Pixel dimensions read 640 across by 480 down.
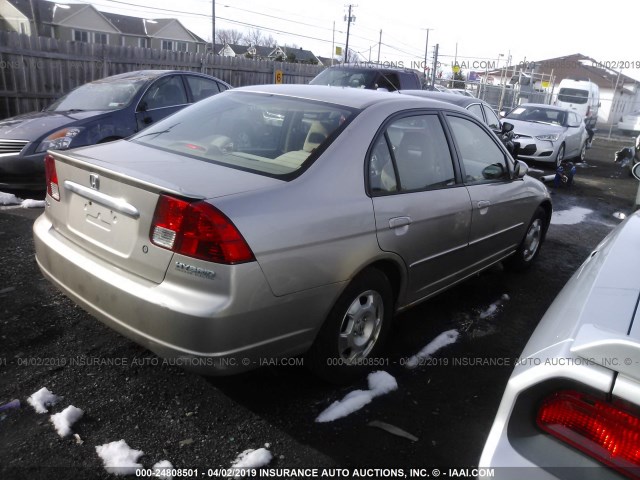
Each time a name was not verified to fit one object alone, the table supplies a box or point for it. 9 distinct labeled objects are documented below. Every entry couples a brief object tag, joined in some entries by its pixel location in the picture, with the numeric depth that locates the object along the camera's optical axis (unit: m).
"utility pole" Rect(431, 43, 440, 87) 22.96
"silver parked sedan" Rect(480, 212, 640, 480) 1.32
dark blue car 6.17
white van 25.05
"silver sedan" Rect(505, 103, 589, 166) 12.48
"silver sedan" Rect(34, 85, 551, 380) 2.26
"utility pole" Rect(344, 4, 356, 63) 51.19
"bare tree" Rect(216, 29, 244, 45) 79.65
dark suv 11.10
